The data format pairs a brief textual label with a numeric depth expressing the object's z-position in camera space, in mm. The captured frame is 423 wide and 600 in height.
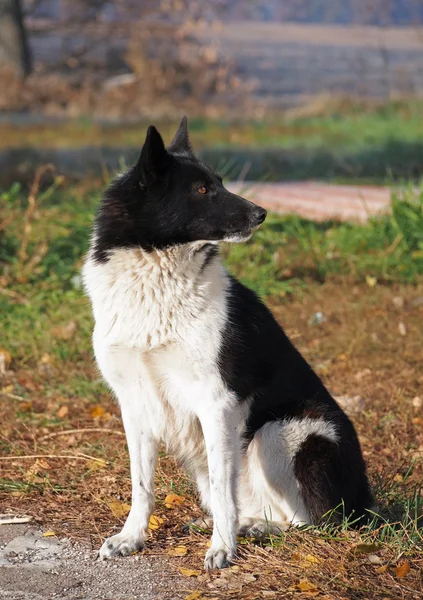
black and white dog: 6758
